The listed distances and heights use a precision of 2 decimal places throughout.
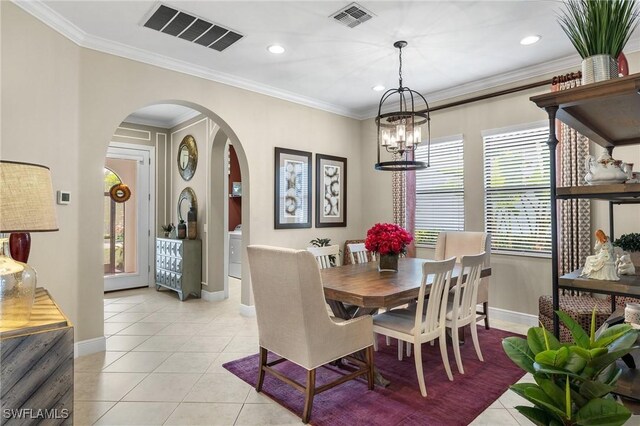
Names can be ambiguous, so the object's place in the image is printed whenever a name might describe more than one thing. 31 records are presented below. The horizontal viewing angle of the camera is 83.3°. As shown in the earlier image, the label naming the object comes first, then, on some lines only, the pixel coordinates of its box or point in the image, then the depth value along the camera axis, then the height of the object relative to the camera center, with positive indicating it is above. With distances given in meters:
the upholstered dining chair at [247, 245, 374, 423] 2.17 -0.68
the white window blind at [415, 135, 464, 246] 4.76 +0.34
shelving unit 1.19 +0.40
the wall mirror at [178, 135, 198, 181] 5.83 +1.00
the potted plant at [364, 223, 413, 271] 3.23 -0.24
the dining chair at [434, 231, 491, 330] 3.83 -0.36
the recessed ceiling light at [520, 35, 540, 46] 3.35 +1.66
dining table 2.43 -0.52
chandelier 3.05 +0.70
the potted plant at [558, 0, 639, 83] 1.22 +0.65
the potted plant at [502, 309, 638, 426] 0.84 -0.41
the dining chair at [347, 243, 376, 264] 4.10 -0.43
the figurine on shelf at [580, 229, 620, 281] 1.32 -0.19
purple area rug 2.31 -1.28
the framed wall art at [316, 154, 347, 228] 5.40 +0.39
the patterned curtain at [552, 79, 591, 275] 3.58 +0.05
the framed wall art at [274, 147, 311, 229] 4.84 +0.38
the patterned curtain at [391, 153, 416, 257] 5.15 +0.23
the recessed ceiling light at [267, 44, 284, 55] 3.50 +1.66
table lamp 1.52 -0.01
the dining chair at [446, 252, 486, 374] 2.80 -0.72
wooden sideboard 1.43 -0.65
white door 6.07 -0.09
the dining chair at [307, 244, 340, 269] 3.59 -0.38
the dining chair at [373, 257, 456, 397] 2.52 -0.81
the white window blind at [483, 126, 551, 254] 4.04 +0.29
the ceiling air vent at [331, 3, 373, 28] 2.85 +1.65
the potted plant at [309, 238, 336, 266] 5.26 -0.39
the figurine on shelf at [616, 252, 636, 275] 1.48 -0.21
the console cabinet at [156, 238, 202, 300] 5.43 -0.77
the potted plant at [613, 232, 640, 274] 2.09 -0.18
